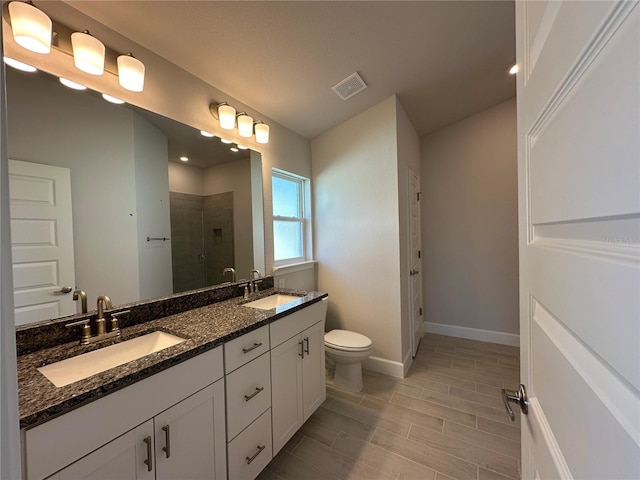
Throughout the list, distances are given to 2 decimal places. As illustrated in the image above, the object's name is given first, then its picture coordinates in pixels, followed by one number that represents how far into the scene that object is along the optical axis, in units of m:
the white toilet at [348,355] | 2.17
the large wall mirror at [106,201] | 1.07
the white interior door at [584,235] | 0.26
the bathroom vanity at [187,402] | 0.75
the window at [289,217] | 2.54
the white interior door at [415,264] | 2.75
